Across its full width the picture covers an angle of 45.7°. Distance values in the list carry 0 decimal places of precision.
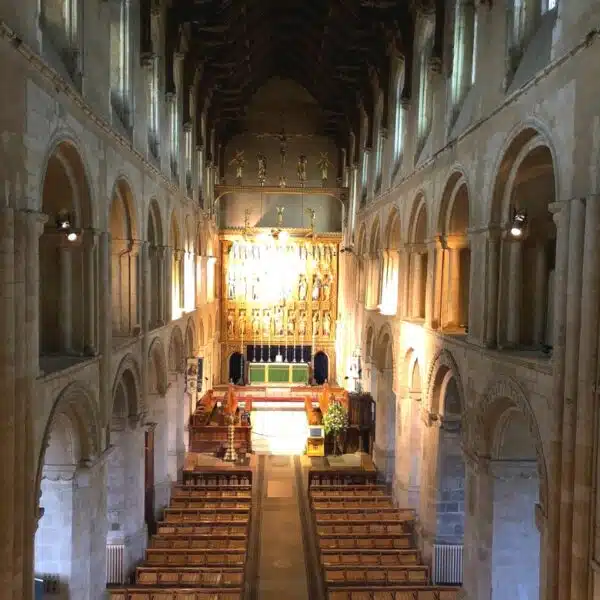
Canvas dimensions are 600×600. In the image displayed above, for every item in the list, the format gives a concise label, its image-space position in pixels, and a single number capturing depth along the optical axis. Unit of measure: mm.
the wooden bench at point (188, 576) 14922
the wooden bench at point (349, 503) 19766
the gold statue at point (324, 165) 37750
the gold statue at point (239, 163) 37438
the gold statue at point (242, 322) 37562
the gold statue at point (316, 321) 37688
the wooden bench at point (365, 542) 17016
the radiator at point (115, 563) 16547
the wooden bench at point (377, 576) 15125
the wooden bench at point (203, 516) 18531
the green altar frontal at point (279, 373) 36688
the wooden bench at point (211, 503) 19797
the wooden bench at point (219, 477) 22641
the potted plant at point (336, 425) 27016
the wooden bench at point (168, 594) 13633
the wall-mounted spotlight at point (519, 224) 12258
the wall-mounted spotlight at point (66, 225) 12070
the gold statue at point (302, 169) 37594
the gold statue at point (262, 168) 37281
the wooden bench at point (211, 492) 20812
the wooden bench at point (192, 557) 16000
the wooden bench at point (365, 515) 18516
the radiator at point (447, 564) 16609
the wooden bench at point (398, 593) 13867
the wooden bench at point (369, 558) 15953
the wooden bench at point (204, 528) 17594
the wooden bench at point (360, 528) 17766
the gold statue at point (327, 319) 37781
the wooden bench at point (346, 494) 20545
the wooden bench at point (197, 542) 16922
